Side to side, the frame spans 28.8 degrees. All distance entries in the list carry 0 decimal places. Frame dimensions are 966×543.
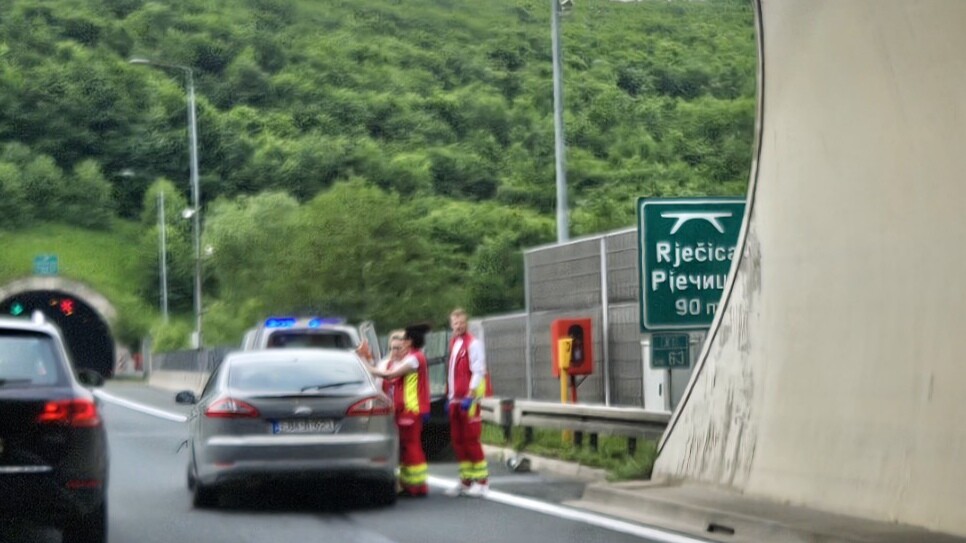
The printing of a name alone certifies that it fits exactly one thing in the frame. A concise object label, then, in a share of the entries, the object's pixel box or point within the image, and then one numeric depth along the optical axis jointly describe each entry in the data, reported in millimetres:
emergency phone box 23781
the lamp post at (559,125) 30344
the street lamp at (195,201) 60497
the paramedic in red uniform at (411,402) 16766
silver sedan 15188
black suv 11219
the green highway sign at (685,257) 19156
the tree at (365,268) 52344
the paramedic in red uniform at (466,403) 16875
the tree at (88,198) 130625
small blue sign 100000
